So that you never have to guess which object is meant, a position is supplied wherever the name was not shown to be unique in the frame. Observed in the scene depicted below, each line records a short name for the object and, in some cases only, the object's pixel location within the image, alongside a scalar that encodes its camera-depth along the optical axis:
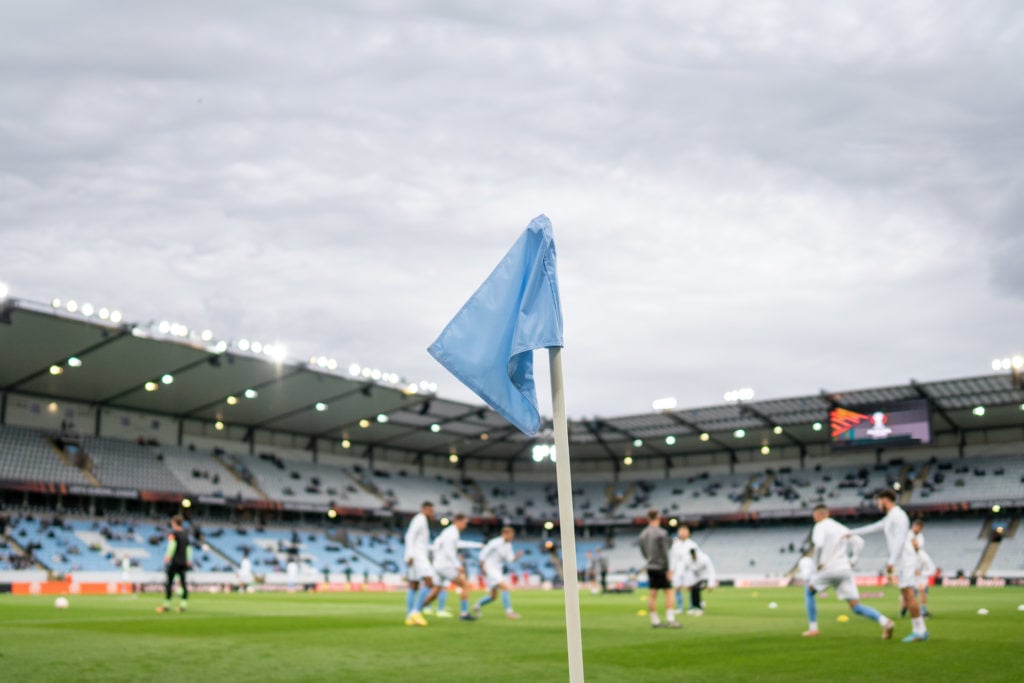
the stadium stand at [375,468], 45.34
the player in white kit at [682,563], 21.06
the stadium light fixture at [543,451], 47.75
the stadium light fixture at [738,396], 56.16
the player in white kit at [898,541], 13.52
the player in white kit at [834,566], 12.94
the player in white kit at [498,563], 19.23
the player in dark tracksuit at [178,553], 20.22
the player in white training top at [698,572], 21.02
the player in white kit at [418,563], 16.88
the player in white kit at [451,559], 18.06
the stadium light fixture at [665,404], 59.03
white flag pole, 4.26
